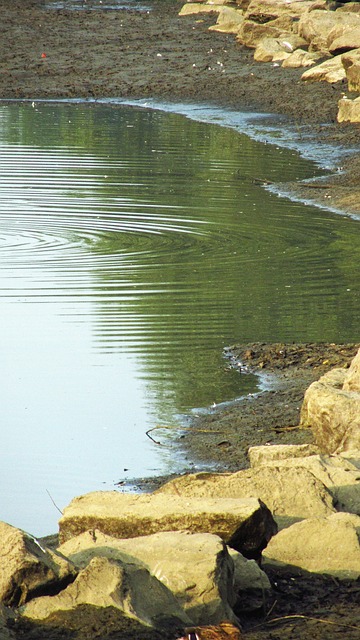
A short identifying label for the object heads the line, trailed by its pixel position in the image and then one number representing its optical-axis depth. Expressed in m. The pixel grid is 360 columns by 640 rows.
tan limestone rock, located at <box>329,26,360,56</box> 54.78
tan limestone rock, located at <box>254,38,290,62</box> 59.72
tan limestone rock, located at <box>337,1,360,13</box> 67.62
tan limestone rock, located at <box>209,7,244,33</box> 69.19
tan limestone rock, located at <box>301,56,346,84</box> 53.00
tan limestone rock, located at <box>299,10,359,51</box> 59.28
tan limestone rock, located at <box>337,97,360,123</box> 45.41
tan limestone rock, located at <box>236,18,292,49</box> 64.31
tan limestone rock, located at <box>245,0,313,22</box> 67.87
